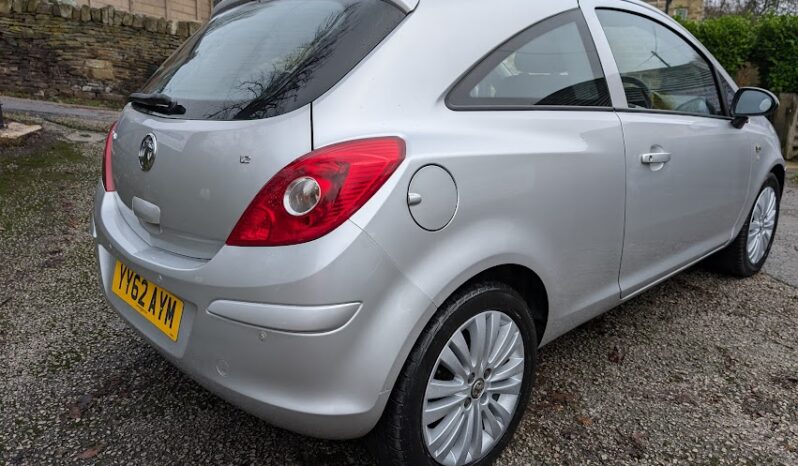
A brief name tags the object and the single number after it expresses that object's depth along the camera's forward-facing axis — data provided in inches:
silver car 56.7
